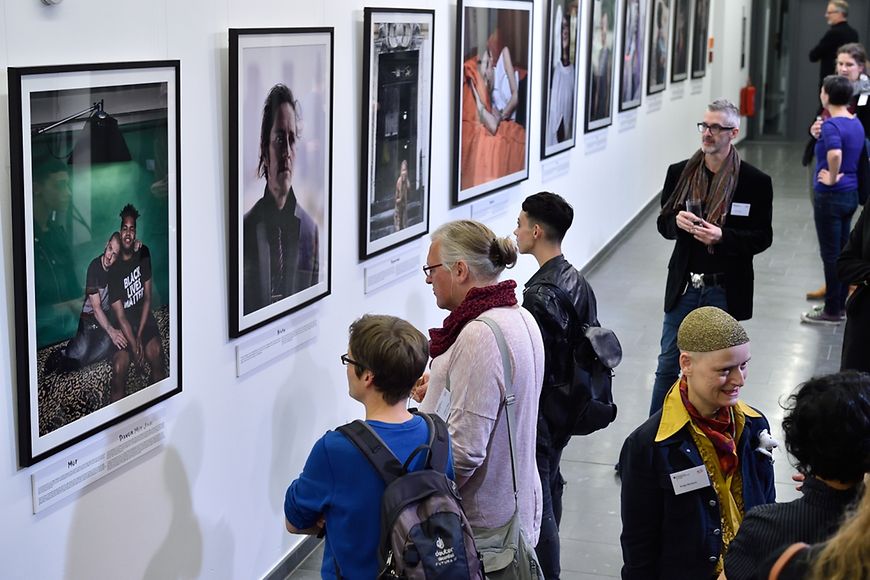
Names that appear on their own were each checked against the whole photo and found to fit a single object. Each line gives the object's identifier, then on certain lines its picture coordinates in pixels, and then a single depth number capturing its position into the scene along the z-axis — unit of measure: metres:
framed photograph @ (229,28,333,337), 4.68
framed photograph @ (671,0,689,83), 16.97
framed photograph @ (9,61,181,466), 3.43
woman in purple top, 10.12
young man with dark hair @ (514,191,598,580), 4.70
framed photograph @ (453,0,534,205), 7.50
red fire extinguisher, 25.09
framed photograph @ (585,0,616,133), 11.67
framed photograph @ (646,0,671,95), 15.12
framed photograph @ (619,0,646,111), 13.44
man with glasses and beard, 6.29
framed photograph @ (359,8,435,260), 5.98
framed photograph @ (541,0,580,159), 9.90
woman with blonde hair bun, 3.80
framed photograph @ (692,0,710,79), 18.81
